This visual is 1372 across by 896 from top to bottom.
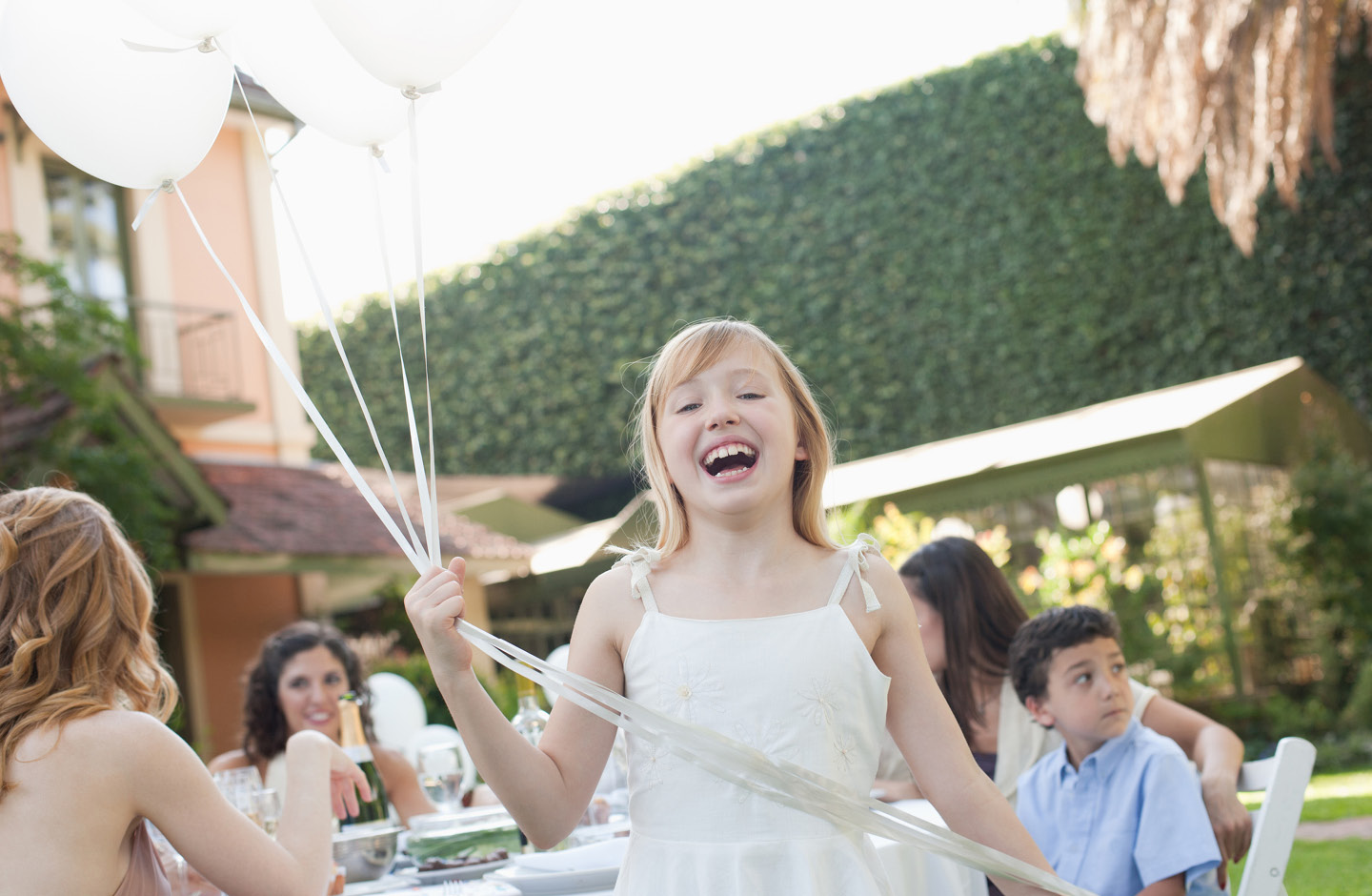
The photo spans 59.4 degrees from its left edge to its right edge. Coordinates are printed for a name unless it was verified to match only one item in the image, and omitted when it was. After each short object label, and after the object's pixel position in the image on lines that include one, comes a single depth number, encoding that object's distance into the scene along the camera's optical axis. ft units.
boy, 7.38
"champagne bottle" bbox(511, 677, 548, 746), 9.15
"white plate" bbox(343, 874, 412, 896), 7.61
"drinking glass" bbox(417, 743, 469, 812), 9.16
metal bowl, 7.94
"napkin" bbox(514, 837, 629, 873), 7.10
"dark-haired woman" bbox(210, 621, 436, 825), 11.66
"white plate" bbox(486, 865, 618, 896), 6.89
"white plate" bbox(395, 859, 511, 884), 7.81
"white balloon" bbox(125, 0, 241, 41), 5.86
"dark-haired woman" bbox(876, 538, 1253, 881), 9.46
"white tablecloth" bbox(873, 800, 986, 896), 6.66
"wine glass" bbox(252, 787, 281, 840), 8.13
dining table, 6.72
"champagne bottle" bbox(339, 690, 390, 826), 8.80
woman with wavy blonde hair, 5.71
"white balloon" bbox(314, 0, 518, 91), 5.59
